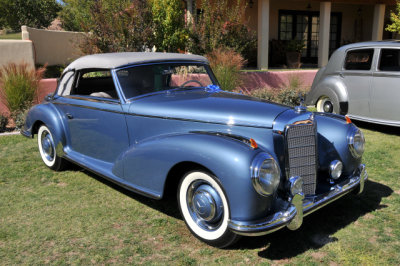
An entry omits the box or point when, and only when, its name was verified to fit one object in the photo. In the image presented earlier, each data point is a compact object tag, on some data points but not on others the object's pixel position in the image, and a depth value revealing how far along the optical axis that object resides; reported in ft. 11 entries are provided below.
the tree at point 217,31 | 31.30
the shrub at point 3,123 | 23.63
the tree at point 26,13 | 84.23
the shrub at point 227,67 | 26.55
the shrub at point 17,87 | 23.65
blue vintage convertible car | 8.58
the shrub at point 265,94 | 28.35
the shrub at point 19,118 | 23.26
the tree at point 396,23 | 36.53
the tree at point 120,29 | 29.91
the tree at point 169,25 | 31.35
